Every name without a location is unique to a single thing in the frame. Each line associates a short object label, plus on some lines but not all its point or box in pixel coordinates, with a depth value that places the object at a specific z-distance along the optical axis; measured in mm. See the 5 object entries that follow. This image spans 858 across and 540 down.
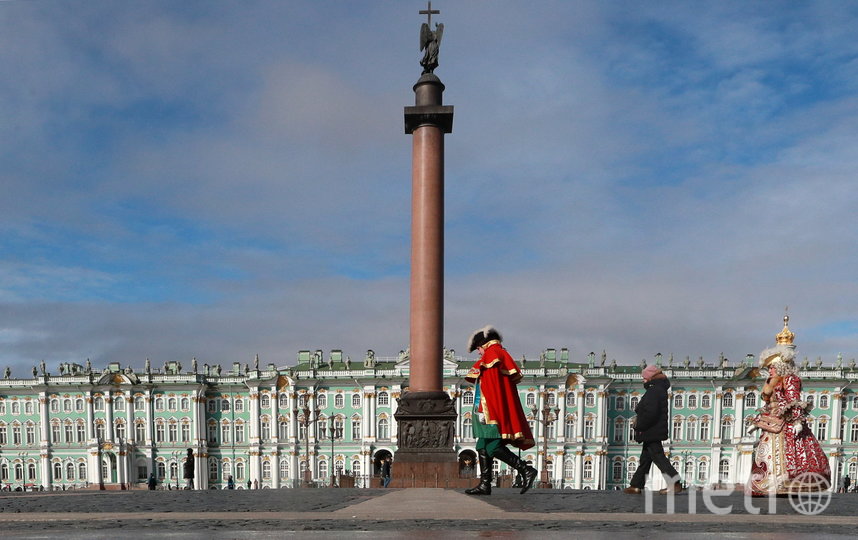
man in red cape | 9359
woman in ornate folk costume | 10906
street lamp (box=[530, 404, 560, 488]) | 35266
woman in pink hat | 9717
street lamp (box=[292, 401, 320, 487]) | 39459
